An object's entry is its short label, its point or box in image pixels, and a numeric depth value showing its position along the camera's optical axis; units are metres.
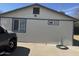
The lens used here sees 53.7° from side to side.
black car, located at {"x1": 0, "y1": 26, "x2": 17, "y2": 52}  1.63
